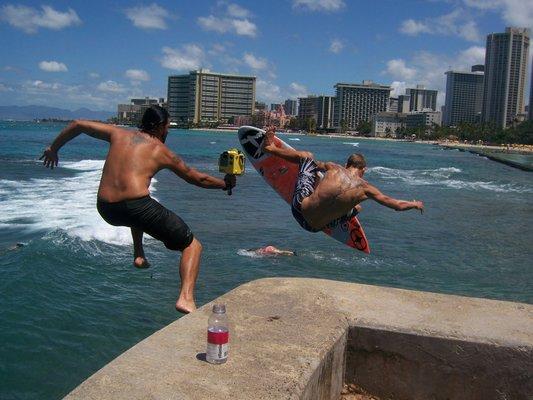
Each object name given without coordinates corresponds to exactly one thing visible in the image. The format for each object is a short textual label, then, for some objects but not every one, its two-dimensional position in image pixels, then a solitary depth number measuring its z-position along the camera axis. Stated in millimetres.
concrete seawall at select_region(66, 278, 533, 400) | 3453
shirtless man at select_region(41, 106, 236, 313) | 4793
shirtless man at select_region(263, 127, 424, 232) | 7059
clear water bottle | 3588
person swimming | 14891
